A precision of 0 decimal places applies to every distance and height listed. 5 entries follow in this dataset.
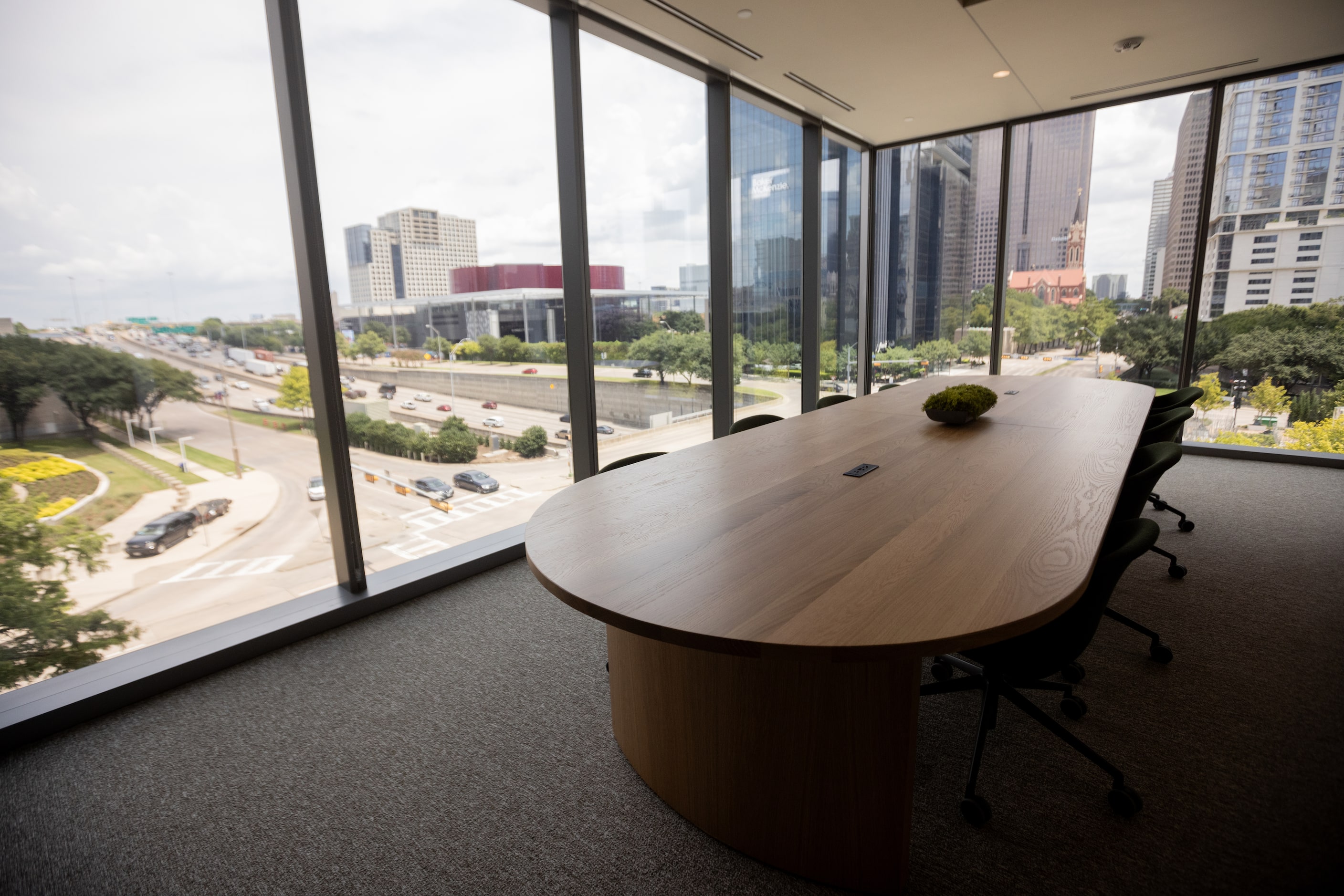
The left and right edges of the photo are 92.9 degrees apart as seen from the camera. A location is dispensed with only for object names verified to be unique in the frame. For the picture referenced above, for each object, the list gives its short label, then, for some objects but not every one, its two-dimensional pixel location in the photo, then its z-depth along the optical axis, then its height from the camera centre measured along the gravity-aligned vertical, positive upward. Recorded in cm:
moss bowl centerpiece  324 -46
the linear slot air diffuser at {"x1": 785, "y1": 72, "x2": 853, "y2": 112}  504 +186
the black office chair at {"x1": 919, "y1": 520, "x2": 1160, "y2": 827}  164 -93
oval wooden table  126 -58
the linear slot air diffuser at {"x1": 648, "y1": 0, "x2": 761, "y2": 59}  382 +185
